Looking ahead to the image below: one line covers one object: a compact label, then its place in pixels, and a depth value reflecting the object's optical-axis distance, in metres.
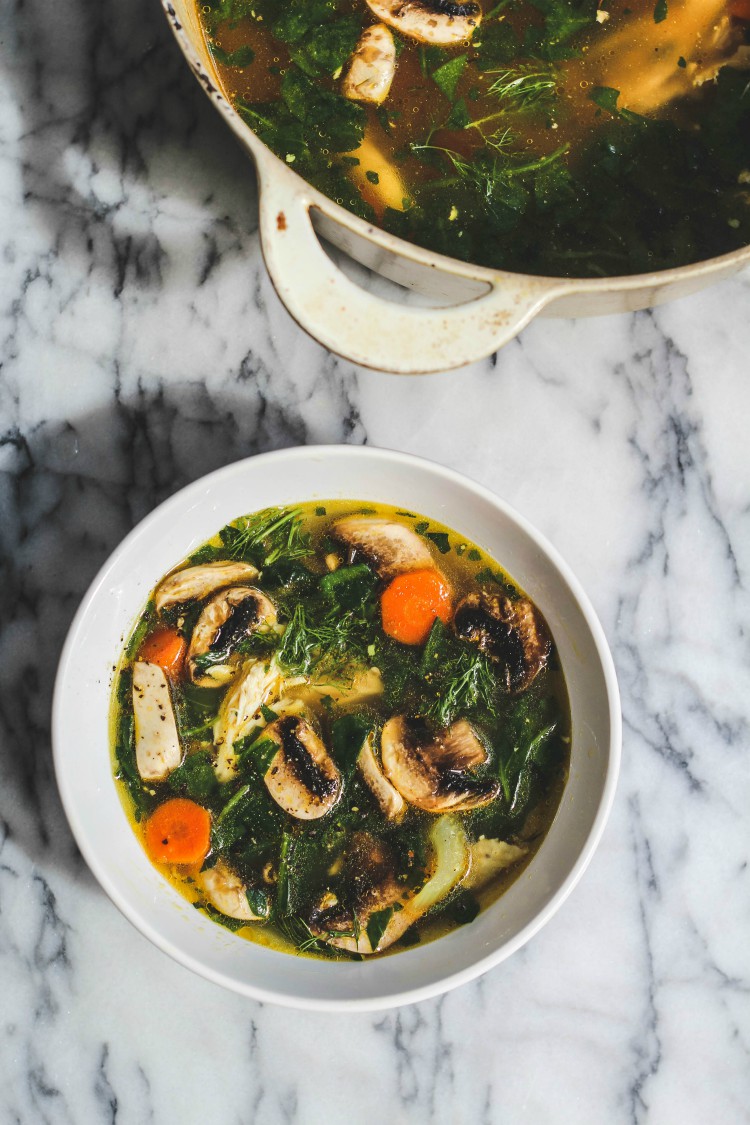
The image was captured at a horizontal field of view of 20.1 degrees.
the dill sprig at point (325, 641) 0.77
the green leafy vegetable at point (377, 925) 0.76
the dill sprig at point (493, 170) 0.76
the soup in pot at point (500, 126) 0.76
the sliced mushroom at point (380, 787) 0.77
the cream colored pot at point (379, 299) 0.68
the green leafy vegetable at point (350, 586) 0.77
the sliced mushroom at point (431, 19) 0.76
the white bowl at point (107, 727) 0.74
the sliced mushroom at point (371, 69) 0.76
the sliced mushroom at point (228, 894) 0.76
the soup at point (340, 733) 0.77
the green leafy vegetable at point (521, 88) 0.76
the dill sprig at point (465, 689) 0.77
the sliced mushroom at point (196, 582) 0.77
